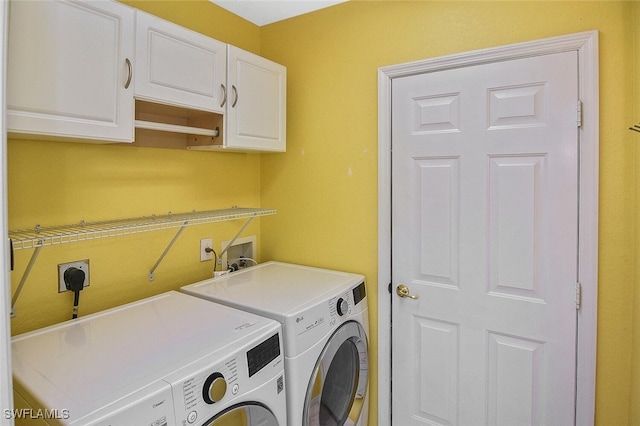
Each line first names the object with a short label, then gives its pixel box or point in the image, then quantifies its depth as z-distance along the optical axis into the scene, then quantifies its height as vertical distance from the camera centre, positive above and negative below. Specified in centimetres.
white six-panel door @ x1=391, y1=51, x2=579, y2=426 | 160 -15
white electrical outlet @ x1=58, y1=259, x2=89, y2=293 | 151 -26
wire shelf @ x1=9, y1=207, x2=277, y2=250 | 118 -8
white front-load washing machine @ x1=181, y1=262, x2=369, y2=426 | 147 -52
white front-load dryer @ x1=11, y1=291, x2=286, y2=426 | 94 -47
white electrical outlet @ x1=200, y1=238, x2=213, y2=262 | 210 -23
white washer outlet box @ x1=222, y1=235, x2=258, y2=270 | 227 -29
